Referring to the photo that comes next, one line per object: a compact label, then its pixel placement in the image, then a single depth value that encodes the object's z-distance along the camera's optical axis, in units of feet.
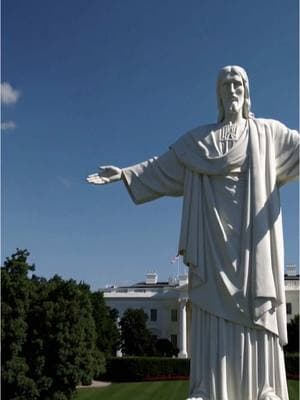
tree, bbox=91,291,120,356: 167.63
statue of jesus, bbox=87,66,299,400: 18.43
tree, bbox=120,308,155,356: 215.51
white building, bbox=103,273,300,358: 268.07
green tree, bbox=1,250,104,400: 77.00
